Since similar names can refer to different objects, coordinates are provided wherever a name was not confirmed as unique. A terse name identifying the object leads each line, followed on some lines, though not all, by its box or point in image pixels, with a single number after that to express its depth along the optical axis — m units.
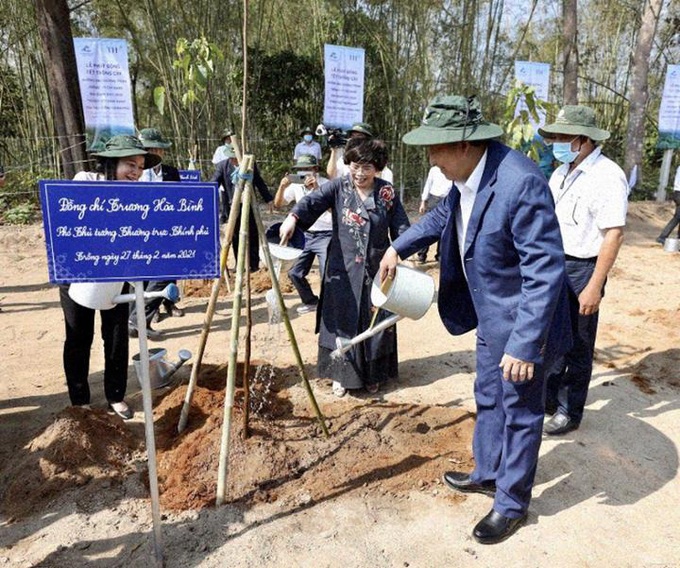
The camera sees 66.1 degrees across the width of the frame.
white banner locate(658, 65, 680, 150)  10.34
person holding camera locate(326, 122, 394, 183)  5.36
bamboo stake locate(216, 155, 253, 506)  2.31
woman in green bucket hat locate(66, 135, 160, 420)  2.70
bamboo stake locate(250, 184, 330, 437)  2.46
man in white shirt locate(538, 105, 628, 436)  2.67
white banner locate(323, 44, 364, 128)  7.50
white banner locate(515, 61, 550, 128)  8.36
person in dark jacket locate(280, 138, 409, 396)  3.26
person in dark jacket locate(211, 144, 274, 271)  5.74
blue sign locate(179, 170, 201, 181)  4.85
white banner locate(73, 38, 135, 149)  6.37
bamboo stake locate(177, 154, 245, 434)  2.40
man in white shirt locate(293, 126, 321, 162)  8.92
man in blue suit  1.88
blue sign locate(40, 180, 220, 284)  1.72
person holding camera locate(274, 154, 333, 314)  4.31
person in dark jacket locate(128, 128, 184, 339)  4.35
